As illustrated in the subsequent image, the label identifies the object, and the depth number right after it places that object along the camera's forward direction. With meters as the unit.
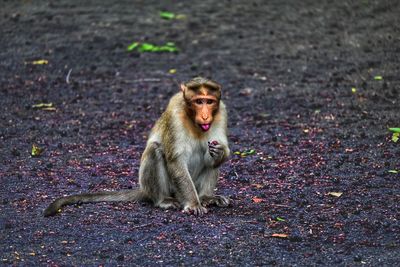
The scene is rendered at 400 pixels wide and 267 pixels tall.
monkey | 15.02
